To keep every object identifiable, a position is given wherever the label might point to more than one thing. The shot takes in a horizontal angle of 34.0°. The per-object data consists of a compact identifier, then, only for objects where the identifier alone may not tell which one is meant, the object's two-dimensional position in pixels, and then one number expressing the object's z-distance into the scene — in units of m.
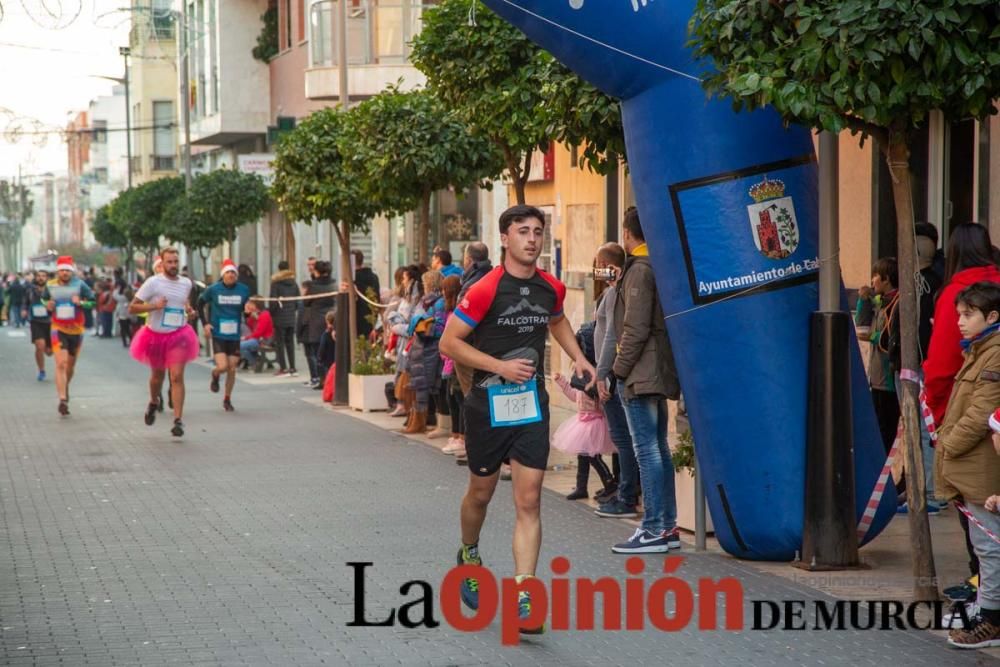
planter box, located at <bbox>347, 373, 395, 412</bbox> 19.91
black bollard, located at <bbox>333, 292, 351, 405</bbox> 21.12
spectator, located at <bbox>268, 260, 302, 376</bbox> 27.92
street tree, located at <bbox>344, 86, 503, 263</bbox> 18.11
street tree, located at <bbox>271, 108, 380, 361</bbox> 20.81
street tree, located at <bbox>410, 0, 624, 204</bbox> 14.75
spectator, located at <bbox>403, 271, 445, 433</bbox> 15.89
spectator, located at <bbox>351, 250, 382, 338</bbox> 22.66
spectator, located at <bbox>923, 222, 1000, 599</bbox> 8.13
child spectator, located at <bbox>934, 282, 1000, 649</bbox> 7.13
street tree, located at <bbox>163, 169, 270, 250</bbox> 37.22
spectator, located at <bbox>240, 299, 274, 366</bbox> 27.45
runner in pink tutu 17.64
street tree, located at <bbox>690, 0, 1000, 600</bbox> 7.37
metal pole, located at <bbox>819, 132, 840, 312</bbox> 8.90
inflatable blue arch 9.18
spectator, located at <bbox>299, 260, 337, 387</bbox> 24.58
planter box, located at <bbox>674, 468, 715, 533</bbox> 10.45
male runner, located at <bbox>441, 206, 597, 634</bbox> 7.79
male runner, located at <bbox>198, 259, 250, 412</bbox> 20.95
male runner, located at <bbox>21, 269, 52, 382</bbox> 27.27
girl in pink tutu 11.51
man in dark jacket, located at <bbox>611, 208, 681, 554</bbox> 9.96
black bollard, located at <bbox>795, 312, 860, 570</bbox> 9.12
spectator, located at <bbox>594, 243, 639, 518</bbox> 11.19
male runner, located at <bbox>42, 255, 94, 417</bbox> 20.83
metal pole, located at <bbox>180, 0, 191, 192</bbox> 42.00
